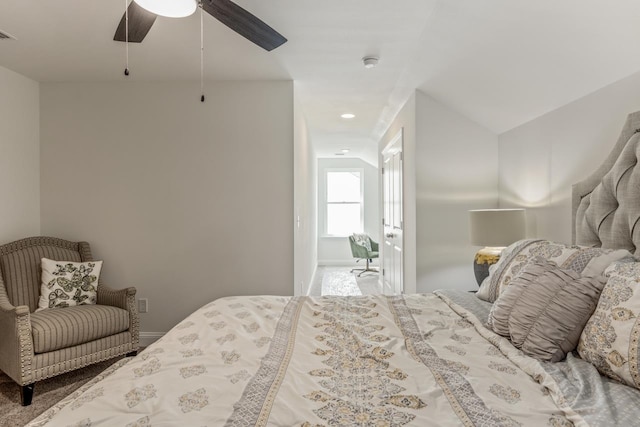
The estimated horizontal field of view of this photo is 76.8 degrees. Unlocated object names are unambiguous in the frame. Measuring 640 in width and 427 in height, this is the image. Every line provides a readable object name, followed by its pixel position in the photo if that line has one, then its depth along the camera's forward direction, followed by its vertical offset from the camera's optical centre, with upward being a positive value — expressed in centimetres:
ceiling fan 166 +92
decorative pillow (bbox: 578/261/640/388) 121 -39
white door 448 -9
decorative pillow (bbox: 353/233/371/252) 755 -54
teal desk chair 739 -70
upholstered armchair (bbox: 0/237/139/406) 253 -76
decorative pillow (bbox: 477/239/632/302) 168 -23
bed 104 -52
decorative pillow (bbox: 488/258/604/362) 143 -38
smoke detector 304 +114
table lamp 292 -15
